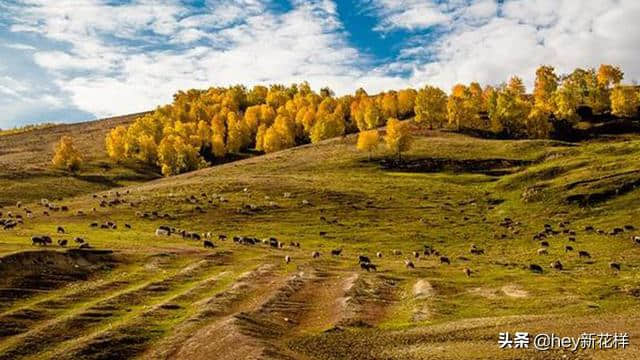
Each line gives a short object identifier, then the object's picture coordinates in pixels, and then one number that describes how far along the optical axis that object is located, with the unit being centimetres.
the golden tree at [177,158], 17688
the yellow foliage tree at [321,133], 19825
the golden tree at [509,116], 18175
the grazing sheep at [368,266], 6375
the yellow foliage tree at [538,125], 17870
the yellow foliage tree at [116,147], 19175
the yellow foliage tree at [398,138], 15525
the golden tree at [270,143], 19825
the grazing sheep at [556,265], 6554
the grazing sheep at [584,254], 7285
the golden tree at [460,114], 18788
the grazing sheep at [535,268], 6296
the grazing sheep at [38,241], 6344
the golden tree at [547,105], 19085
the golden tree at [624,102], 19212
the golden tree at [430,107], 19050
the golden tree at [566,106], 18925
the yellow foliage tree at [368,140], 15838
